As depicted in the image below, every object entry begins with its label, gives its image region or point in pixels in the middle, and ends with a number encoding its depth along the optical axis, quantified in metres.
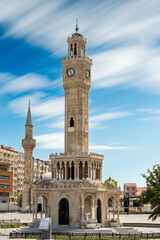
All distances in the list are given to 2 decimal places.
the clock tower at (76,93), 58.47
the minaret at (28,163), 95.94
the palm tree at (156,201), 46.14
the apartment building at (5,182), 107.69
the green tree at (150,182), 86.64
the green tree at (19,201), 115.80
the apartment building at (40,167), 157.00
